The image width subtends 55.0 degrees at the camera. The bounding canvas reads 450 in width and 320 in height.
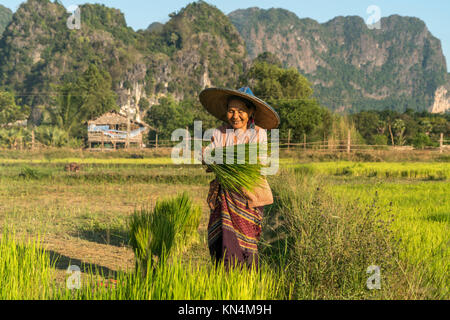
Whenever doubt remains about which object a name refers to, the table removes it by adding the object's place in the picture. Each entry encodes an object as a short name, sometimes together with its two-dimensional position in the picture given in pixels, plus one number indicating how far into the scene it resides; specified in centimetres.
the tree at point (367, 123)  5074
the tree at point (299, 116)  3459
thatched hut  3753
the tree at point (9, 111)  5141
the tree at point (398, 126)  4669
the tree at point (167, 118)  4662
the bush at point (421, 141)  3655
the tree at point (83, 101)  4053
